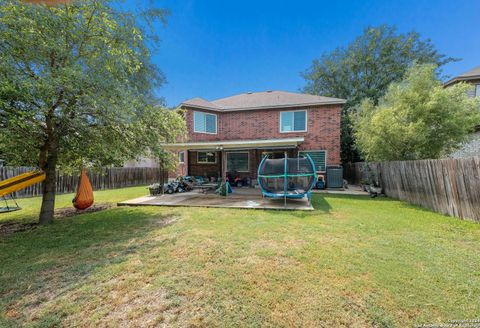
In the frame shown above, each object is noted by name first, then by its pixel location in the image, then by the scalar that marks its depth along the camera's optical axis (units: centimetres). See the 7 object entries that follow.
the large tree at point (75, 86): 410
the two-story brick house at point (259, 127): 1392
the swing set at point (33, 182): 574
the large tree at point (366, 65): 1986
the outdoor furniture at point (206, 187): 1093
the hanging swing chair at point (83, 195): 763
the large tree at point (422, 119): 844
